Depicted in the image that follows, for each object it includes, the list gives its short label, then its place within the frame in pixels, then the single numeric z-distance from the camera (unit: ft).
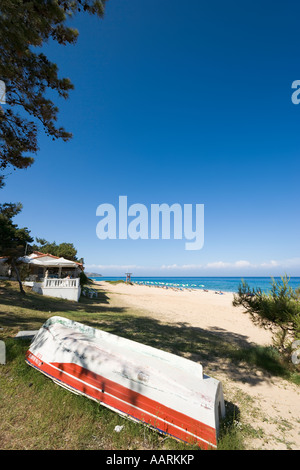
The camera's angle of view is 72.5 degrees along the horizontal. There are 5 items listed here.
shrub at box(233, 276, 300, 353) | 23.44
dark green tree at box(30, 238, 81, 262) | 141.24
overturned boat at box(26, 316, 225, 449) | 10.93
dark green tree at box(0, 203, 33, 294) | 36.37
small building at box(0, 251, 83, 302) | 59.11
